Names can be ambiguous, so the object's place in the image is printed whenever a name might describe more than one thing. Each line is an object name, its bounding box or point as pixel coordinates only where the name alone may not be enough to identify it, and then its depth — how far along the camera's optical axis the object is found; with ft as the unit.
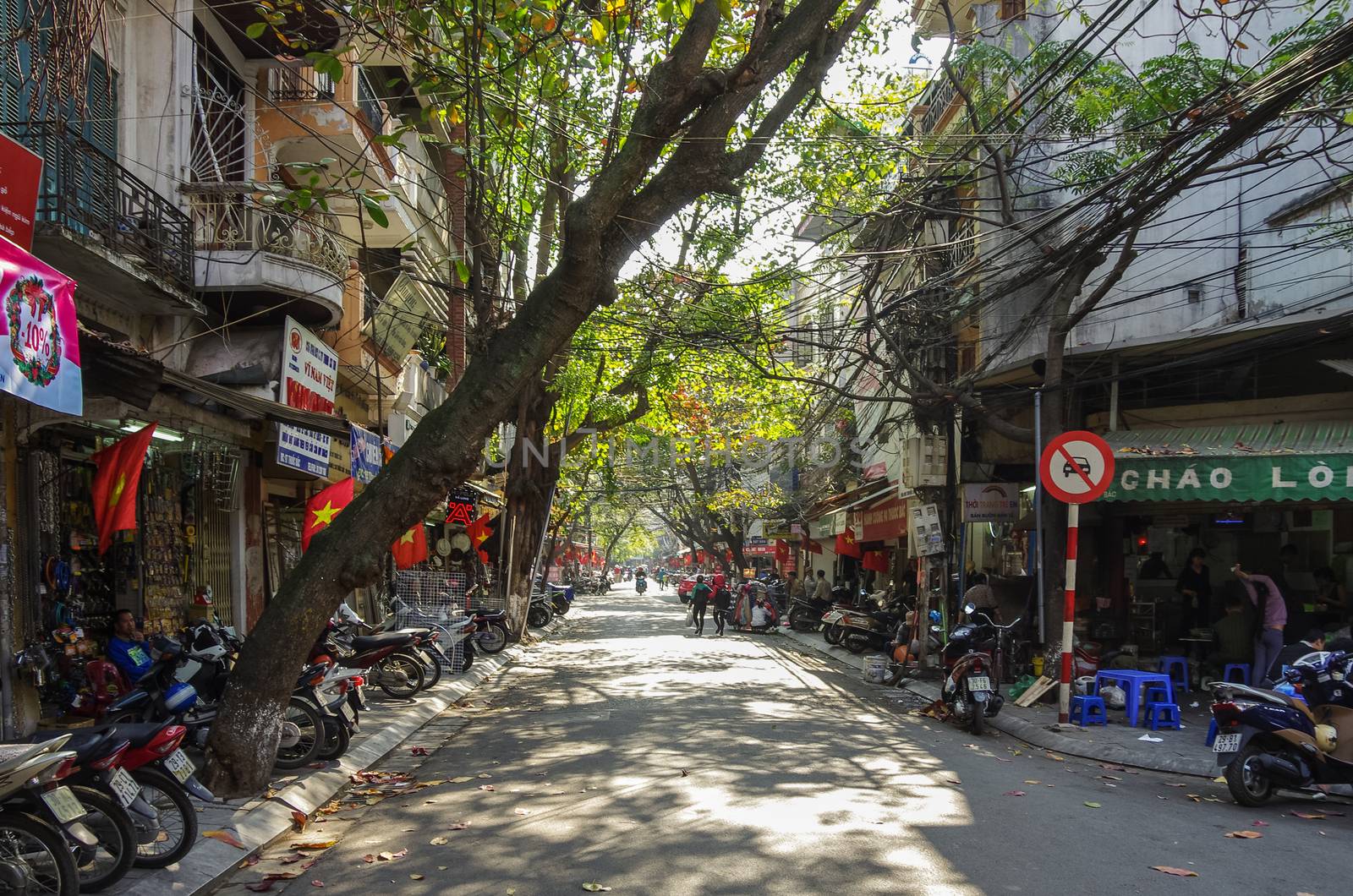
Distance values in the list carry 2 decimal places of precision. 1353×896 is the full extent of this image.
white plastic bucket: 51.21
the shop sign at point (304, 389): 40.75
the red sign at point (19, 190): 23.77
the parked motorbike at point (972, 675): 34.60
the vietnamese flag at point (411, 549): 51.75
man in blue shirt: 27.48
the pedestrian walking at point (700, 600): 86.43
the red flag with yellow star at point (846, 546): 82.17
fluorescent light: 32.92
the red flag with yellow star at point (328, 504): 40.32
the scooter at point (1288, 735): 23.21
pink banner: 19.51
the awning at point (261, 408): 26.55
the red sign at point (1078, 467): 33.71
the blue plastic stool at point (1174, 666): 41.37
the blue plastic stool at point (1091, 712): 35.06
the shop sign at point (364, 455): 45.98
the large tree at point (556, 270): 23.32
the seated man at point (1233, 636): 44.32
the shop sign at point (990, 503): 50.21
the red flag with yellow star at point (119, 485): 27.99
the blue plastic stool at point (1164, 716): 34.35
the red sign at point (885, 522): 63.87
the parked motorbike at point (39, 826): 14.40
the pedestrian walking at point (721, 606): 87.35
